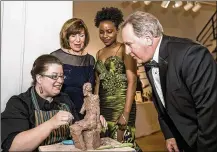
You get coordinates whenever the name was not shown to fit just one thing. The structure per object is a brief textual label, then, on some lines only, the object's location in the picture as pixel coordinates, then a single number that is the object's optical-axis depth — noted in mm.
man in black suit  1327
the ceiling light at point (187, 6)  5973
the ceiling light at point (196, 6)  6023
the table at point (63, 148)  1154
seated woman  1203
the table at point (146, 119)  4605
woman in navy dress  1638
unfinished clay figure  1188
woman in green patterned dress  1931
